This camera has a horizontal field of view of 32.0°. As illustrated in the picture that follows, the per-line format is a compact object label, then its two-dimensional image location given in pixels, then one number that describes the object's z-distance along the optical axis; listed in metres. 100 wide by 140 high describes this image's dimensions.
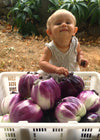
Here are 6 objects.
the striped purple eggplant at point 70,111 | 0.69
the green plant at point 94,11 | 2.80
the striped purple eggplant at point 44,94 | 0.73
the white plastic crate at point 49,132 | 0.64
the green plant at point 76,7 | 2.71
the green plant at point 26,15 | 2.84
